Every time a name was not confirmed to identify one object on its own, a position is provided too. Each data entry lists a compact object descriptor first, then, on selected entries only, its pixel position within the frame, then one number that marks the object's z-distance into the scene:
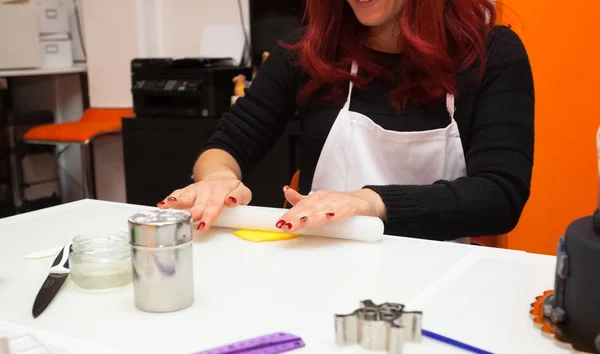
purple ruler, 0.55
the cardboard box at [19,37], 3.20
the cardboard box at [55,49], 3.43
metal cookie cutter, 0.55
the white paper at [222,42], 3.08
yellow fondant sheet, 0.91
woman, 1.11
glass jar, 0.72
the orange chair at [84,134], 2.95
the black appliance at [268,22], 2.89
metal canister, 0.61
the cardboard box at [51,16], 3.38
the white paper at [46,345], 0.56
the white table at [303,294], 0.59
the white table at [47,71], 3.12
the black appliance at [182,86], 2.70
